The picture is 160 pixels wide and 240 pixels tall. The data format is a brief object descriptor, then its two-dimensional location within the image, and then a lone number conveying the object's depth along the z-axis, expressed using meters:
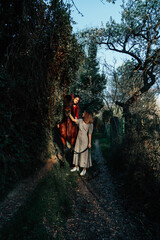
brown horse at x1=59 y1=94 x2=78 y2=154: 5.43
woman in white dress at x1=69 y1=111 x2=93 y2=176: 6.14
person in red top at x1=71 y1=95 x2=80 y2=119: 5.93
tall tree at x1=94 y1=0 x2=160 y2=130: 9.53
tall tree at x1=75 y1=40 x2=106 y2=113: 19.55
